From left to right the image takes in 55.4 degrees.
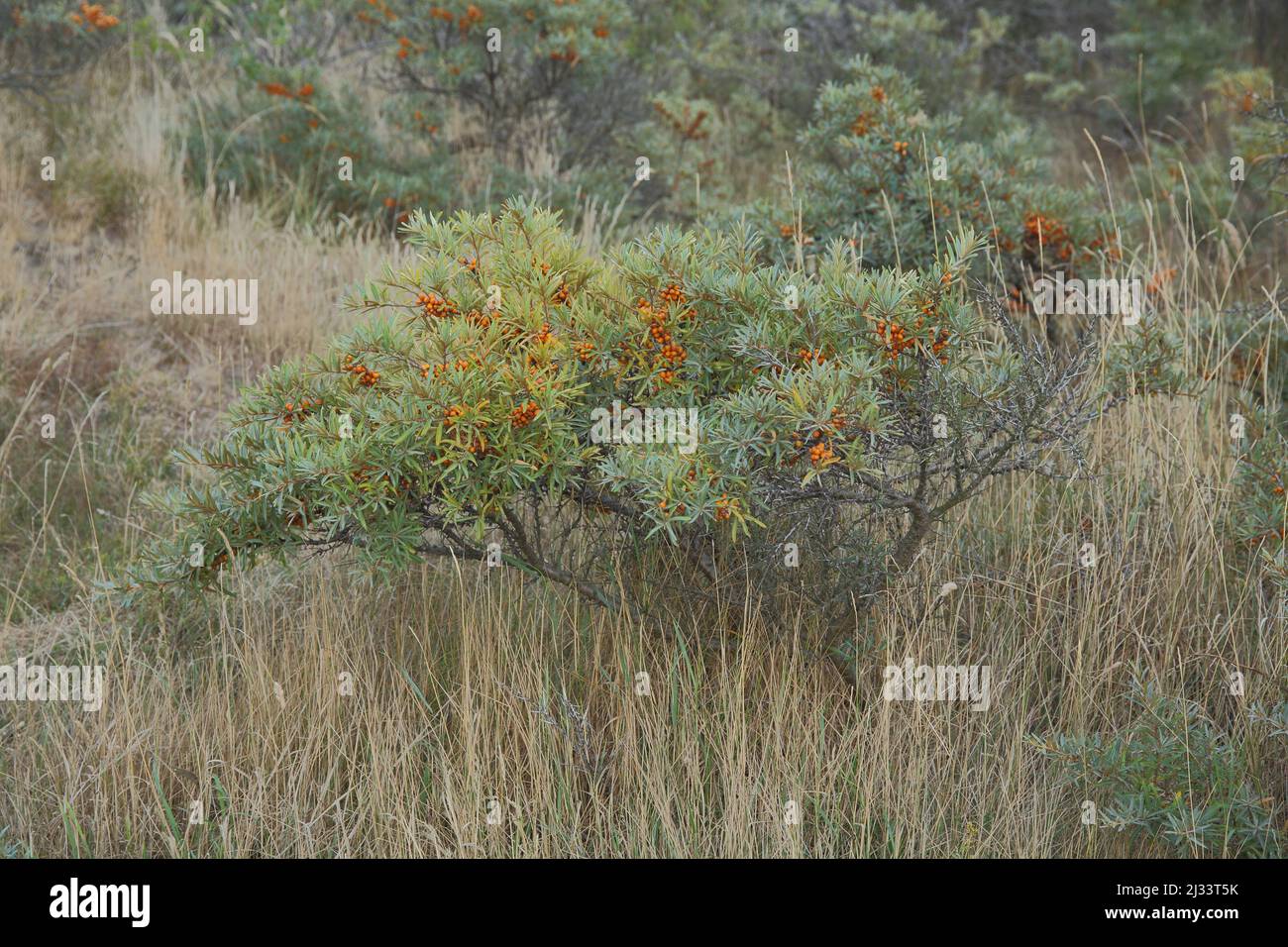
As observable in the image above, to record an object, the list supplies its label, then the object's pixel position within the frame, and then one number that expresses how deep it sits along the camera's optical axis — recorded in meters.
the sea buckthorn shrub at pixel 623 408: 2.92
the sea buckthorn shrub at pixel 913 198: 5.22
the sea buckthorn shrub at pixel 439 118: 7.19
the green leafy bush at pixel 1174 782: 2.98
